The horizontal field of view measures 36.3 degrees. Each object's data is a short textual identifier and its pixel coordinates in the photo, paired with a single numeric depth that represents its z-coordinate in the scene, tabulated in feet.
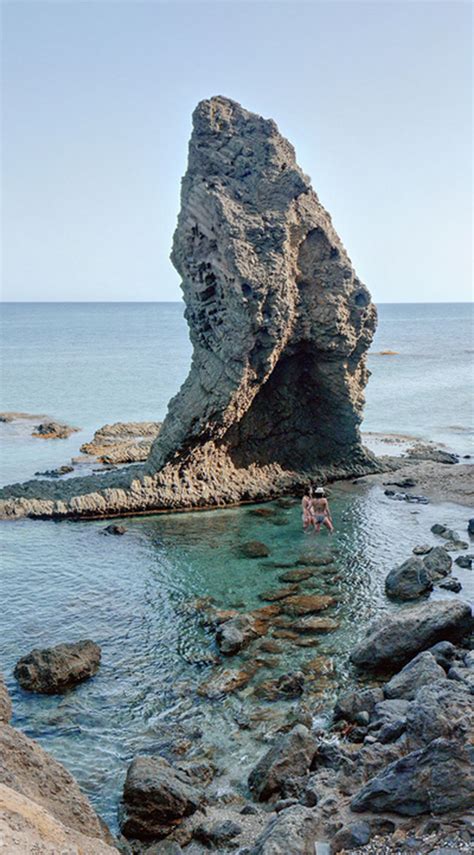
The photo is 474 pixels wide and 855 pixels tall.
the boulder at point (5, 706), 31.41
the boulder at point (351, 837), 26.02
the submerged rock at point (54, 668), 46.14
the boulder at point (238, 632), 50.55
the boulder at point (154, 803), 33.12
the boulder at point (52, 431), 142.92
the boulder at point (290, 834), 26.68
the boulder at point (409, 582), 59.72
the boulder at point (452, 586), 61.00
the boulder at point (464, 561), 66.53
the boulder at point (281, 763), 34.99
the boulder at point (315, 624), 53.98
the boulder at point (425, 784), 26.71
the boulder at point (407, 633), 47.52
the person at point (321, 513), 77.46
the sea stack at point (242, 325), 81.46
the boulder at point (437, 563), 63.77
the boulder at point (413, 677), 41.22
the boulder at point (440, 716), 30.73
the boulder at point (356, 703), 40.86
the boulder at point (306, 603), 57.26
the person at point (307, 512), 78.95
